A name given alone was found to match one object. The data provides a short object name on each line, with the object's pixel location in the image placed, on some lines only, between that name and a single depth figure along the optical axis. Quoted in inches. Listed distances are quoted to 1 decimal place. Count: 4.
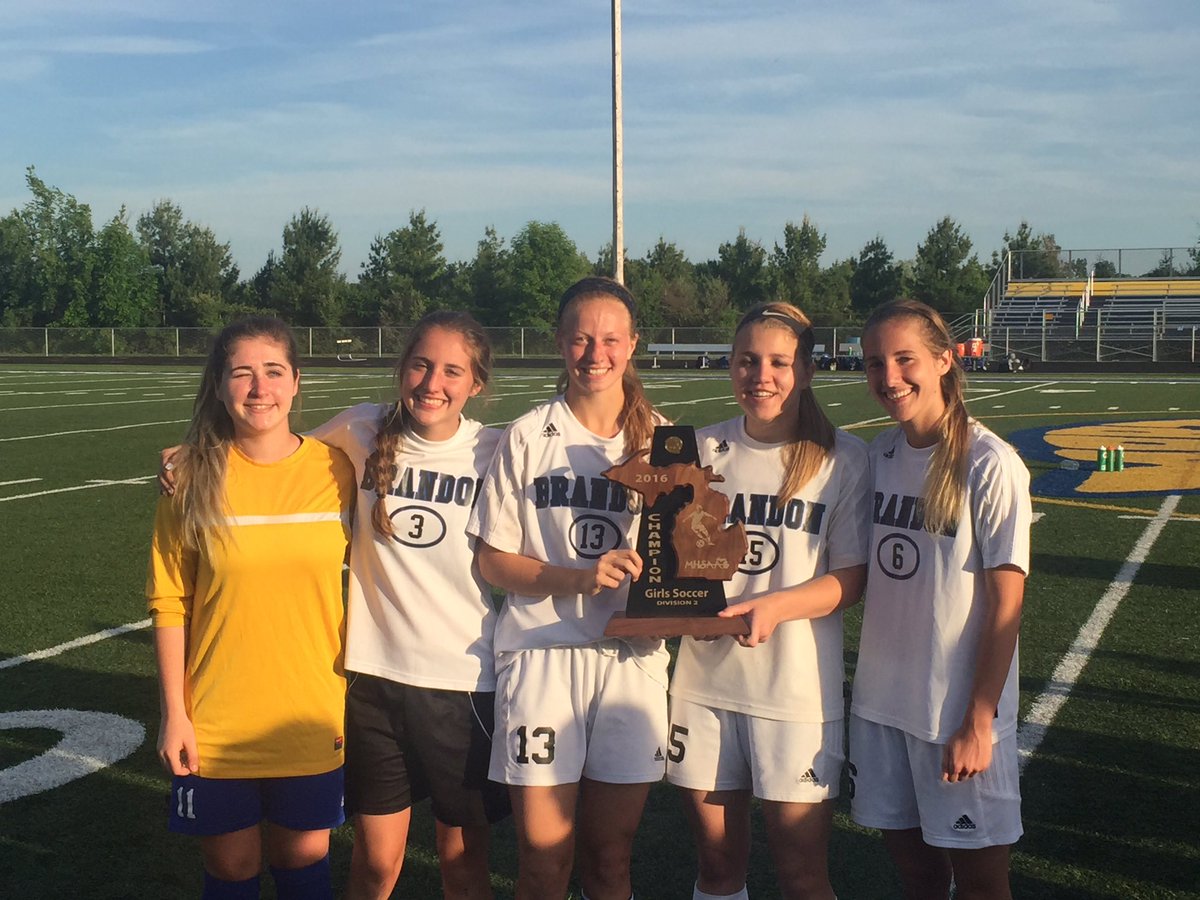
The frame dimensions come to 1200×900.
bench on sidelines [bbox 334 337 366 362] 2000.5
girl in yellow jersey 99.2
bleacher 1715.1
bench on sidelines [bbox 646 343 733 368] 1865.2
